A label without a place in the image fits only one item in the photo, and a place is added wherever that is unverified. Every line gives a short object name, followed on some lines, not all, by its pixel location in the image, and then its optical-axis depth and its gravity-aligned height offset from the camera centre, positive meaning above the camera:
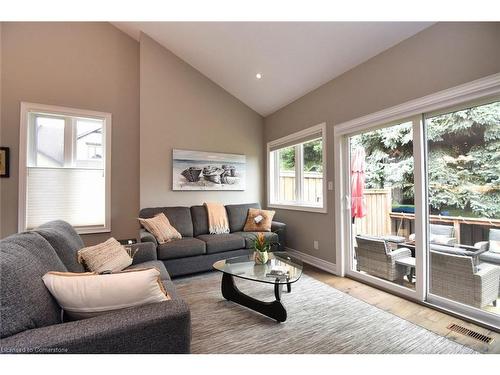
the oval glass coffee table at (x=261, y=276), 2.05 -0.75
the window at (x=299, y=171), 3.63 +0.39
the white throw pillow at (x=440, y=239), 2.26 -0.46
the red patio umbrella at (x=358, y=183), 3.05 +0.12
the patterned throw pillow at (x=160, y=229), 3.15 -0.48
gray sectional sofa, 0.90 -0.54
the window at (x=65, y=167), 3.28 +0.40
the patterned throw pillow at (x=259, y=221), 3.96 -0.47
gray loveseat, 3.04 -0.66
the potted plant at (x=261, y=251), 2.47 -0.62
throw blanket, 3.81 -0.42
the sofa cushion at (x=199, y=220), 3.78 -0.43
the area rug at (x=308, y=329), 1.70 -1.11
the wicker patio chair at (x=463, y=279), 2.01 -0.79
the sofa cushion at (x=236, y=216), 4.05 -0.39
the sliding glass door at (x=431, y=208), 2.01 -0.17
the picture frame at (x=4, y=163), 3.11 +0.43
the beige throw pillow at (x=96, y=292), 1.10 -0.46
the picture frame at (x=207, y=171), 4.02 +0.41
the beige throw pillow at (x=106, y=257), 1.82 -0.51
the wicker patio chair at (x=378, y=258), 2.64 -0.80
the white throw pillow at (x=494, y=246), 1.98 -0.46
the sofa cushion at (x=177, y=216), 3.56 -0.34
